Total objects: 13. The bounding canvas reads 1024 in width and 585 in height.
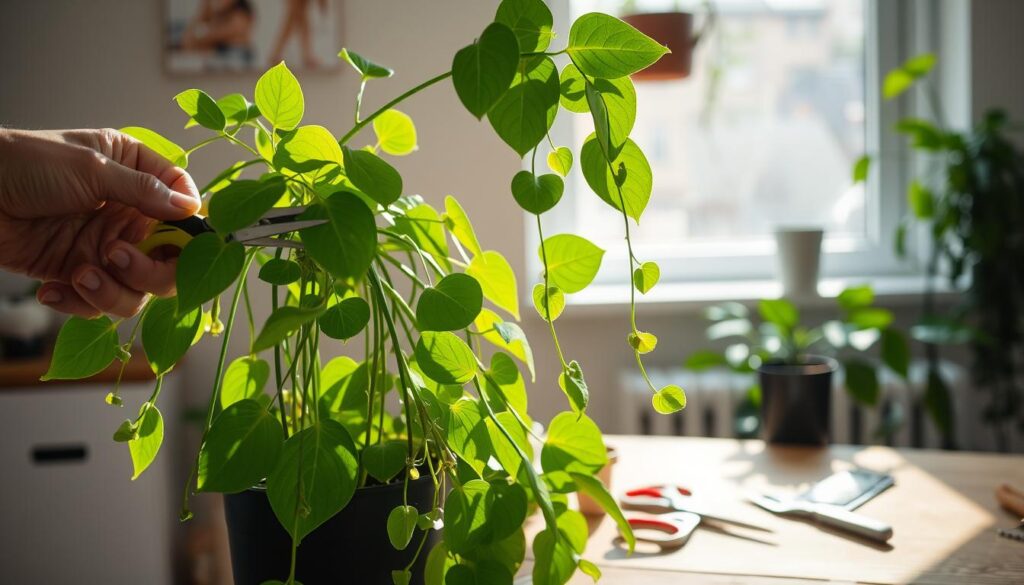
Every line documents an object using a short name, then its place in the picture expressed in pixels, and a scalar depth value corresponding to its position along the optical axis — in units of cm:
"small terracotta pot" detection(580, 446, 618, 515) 111
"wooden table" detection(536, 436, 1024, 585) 95
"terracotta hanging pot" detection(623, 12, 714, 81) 204
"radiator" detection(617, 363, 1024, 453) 244
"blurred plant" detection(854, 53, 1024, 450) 228
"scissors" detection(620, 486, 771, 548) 103
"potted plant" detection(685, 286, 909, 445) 141
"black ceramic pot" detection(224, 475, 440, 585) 67
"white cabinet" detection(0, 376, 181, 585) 213
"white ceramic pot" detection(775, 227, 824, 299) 237
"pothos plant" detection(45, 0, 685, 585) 54
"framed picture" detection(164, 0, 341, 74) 247
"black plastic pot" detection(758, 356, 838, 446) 140
